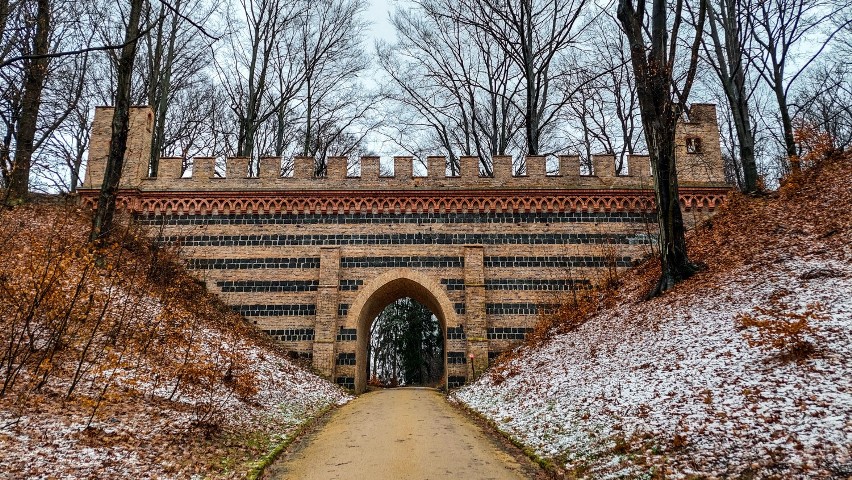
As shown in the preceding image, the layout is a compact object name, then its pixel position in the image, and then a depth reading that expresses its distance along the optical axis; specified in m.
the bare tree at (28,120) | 11.79
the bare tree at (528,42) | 18.84
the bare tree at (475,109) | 21.97
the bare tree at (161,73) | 18.73
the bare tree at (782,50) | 15.32
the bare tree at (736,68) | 14.72
